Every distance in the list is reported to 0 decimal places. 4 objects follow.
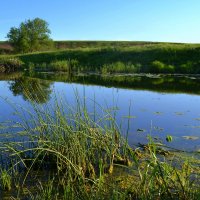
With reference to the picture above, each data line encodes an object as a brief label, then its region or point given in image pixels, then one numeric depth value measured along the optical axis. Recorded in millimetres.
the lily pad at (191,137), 6309
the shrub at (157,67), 23332
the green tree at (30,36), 44804
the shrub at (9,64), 27543
